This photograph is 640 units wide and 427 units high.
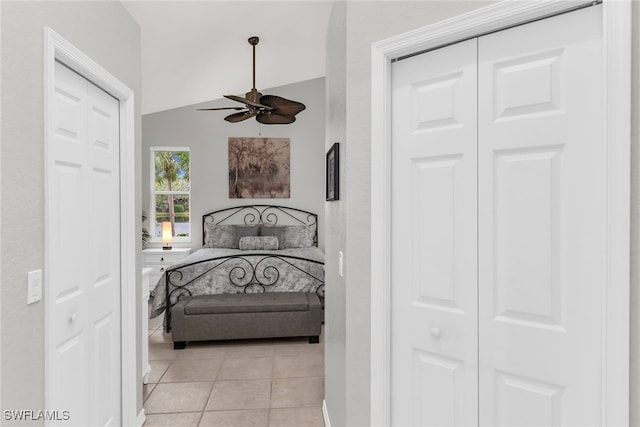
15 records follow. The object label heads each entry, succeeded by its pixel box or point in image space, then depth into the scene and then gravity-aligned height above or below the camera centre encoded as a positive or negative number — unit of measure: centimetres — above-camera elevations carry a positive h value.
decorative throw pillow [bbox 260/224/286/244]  571 -25
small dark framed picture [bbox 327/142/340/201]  201 +22
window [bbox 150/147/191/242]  614 +34
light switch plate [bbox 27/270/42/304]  141 -26
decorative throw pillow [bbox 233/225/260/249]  567 -26
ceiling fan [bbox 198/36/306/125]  372 +102
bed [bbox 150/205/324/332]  396 -63
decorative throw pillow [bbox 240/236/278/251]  534 -40
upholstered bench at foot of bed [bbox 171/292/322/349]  374 -98
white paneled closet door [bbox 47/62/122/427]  168 -19
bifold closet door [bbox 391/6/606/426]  124 -5
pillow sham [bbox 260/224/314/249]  564 -29
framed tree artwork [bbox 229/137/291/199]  613 +72
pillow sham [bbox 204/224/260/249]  564 -28
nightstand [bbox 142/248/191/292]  574 -63
